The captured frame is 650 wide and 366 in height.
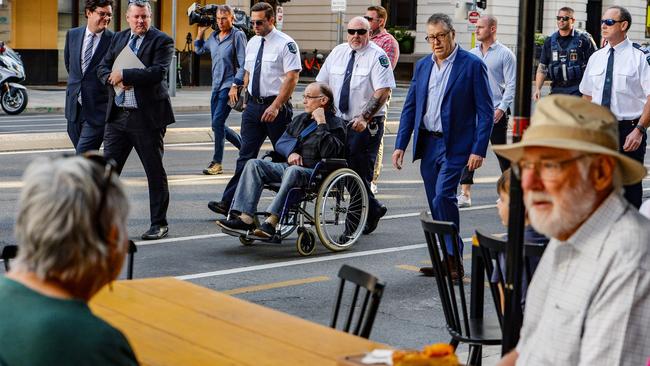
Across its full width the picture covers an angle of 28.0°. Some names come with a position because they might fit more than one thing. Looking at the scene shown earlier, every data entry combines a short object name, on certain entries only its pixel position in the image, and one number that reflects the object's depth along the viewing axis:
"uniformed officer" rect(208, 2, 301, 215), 11.73
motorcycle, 24.62
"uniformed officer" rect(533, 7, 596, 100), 14.50
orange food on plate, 3.40
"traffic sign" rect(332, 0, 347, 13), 33.31
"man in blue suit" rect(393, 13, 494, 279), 9.30
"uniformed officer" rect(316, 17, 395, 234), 11.09
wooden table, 4.08
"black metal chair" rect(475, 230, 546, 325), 5.21
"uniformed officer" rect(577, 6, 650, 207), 10.77
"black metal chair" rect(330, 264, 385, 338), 4.41
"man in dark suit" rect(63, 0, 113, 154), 11.05
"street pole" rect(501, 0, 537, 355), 4.12
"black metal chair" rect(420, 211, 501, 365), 5.55
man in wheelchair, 10.09
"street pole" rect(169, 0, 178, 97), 31.03
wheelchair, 10.09
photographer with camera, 15.46
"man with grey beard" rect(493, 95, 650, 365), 3.51
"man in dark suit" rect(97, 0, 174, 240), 10.54
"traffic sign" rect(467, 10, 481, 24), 34.20
